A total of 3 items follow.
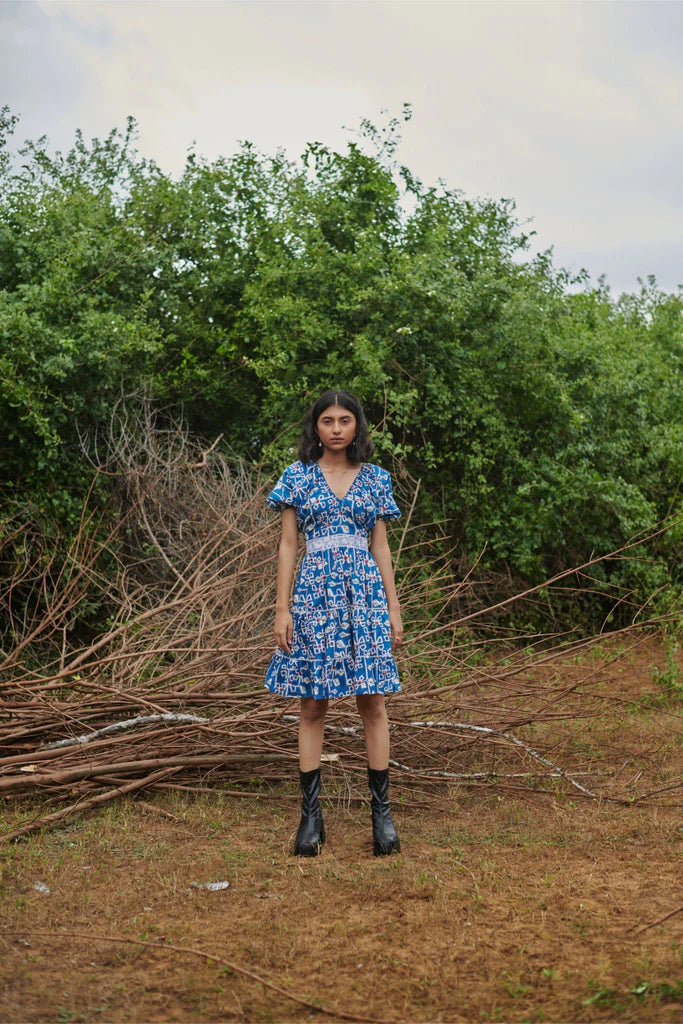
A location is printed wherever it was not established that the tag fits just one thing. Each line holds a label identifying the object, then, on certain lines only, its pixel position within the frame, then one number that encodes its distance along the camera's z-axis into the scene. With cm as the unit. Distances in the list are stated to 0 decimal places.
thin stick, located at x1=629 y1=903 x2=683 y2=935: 314
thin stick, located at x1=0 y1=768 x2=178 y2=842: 437
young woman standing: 407
